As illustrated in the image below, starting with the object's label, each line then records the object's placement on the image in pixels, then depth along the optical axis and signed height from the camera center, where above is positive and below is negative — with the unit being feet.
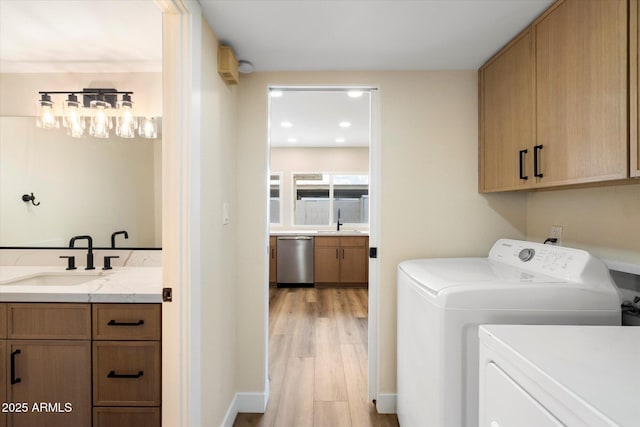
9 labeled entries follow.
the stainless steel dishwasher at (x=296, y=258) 16.71 -2.48
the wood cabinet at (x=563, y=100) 3.56 +1.61
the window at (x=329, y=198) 18.67 +0.92
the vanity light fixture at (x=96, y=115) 6.62 +2.17
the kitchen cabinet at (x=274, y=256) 16.73 -2.38
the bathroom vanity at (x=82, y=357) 4.50 -2.14
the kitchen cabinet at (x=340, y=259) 16.55 -2.52
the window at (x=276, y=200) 18.58 +0.79
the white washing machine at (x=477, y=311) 3.80 -1.24
